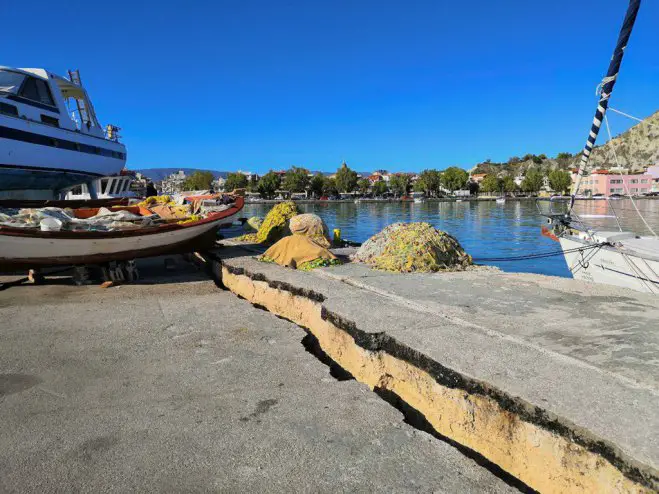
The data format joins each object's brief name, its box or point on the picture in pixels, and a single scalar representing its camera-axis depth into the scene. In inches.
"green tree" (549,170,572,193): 6043.3
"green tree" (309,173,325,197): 6520.7
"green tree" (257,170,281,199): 6222.0
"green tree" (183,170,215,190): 6496.1
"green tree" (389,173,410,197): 6919.3
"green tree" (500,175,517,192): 6515.8
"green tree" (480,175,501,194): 6461.6
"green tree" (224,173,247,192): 6686.5
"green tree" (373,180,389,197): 7042.3
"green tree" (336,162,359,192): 6589.6
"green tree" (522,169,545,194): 6456.7
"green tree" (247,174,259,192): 6480.3
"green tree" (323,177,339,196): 6609.3
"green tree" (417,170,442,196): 6732.3
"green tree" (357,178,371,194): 7117.1
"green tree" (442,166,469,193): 6628.9
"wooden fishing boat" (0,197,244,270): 296.5
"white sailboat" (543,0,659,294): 367.9
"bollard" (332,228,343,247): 493.7
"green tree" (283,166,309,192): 6412.4
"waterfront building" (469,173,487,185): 7279.5
